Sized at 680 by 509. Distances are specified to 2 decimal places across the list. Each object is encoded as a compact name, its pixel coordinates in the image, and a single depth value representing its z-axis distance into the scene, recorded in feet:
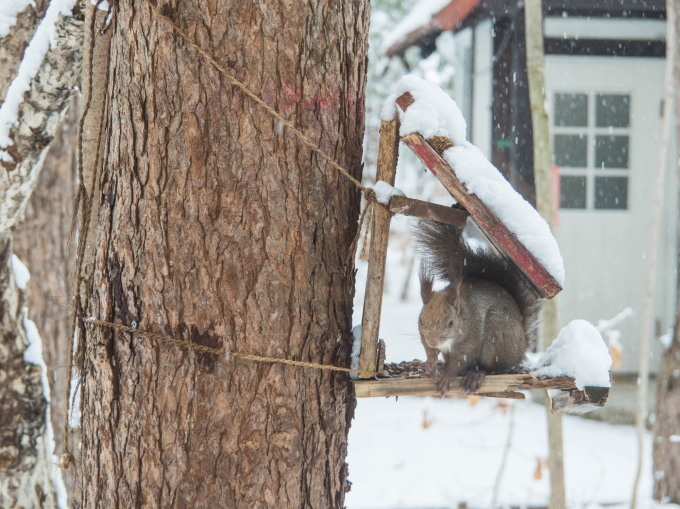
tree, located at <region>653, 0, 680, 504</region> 27.86
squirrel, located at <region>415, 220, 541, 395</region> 11.55
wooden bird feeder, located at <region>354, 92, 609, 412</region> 9.64
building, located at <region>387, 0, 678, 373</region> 39.60
